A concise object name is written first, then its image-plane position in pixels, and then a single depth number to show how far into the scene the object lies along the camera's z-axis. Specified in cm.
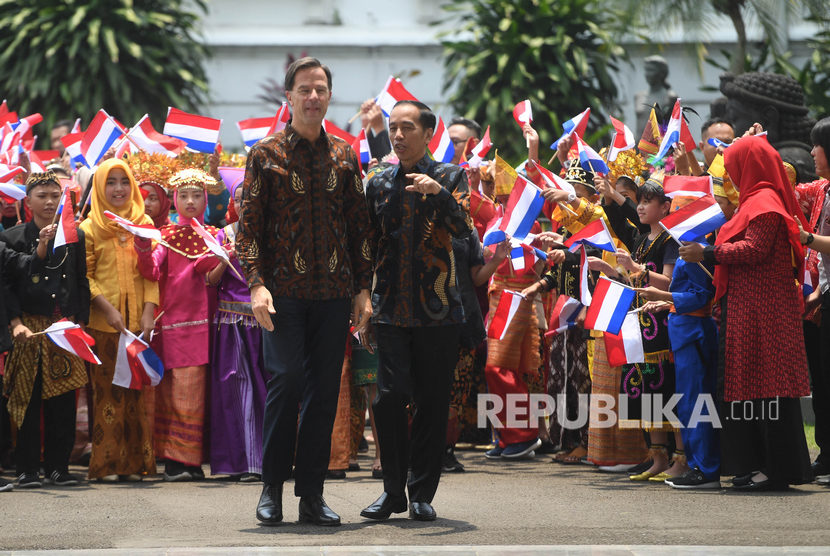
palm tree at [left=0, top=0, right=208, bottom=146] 3027
